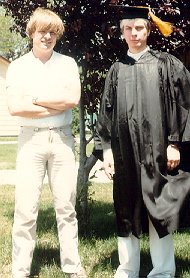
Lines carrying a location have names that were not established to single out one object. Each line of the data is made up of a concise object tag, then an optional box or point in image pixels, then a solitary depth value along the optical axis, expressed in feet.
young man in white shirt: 11.37
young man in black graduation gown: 10.78
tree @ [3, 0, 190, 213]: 13.93
